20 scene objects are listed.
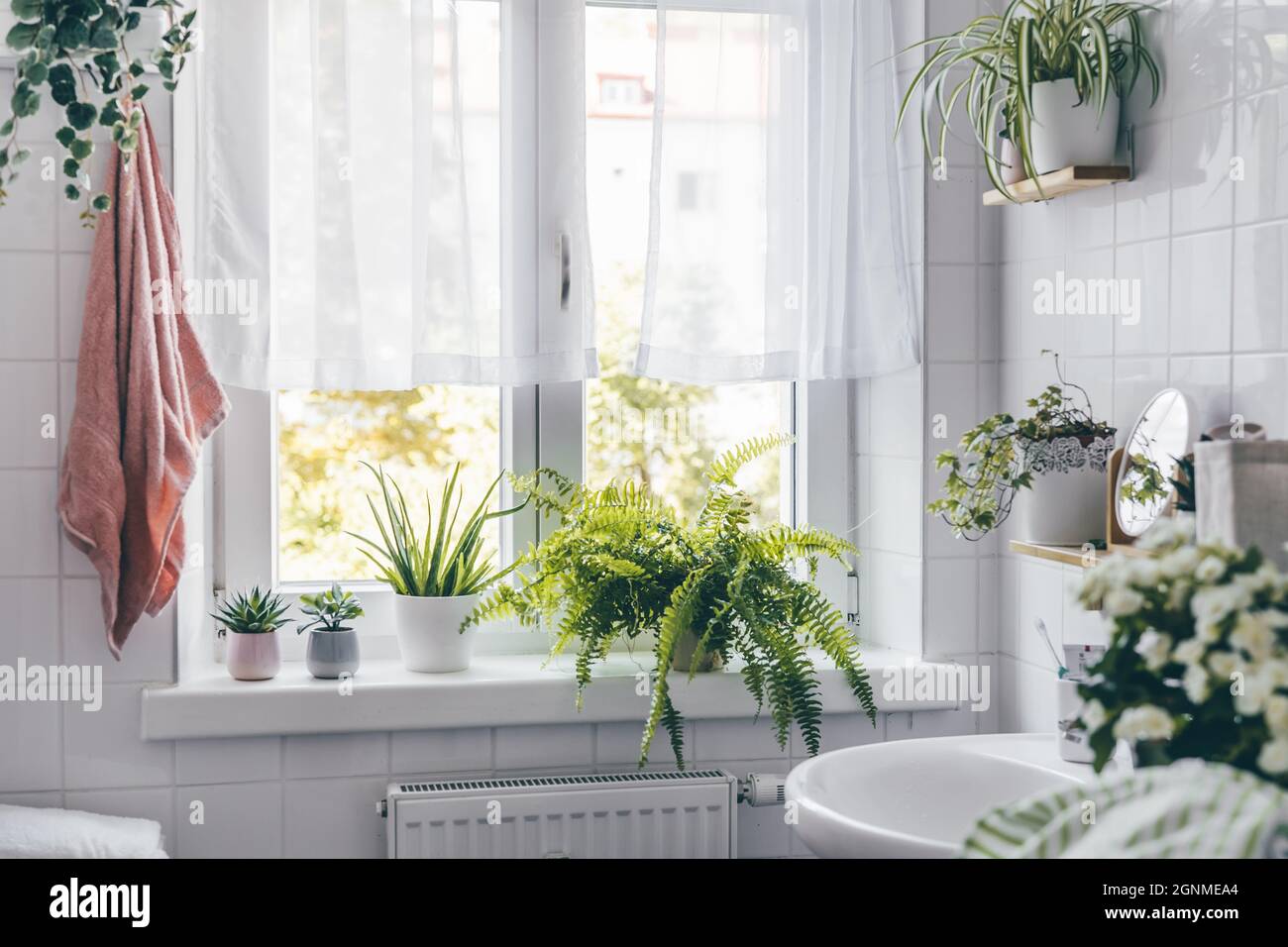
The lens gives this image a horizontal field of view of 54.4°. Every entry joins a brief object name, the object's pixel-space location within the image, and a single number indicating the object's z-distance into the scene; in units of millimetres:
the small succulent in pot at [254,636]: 1936
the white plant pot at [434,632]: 1988
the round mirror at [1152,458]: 1606
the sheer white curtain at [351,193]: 1942
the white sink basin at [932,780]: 1626
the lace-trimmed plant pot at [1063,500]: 1806
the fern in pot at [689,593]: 1881
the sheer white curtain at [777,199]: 2084
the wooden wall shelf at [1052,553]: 1709
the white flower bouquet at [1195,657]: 860
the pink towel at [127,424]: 1792
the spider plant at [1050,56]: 1695
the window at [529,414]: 2084
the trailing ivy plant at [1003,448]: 1799
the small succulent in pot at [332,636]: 1958
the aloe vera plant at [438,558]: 1998
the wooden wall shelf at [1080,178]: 1732
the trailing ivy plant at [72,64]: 1452
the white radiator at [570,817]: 1830
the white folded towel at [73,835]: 1636
